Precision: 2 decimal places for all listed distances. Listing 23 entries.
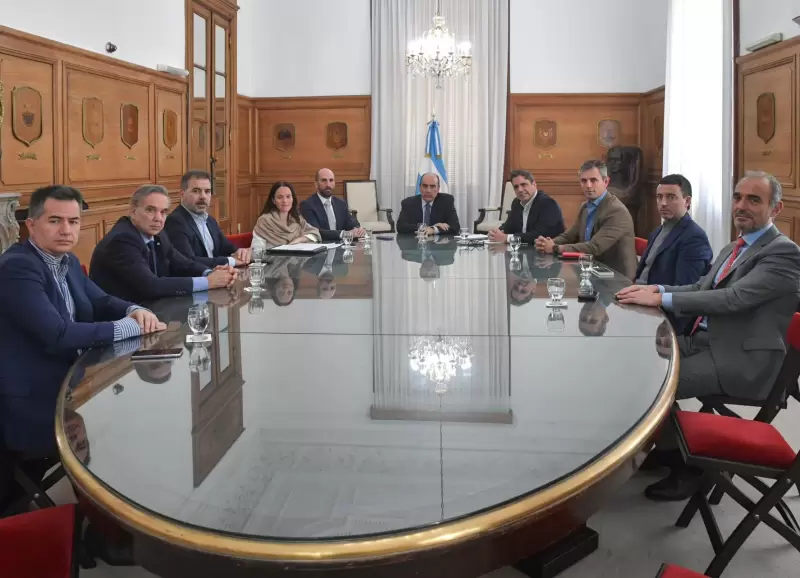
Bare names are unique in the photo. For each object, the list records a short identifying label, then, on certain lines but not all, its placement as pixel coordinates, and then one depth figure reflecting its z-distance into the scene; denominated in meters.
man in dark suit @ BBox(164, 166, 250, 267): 4.51
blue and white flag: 10.23
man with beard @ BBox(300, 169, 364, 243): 7.15
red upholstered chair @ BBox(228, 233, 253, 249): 5.79
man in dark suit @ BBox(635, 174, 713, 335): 3.81
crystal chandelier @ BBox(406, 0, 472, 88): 8.91
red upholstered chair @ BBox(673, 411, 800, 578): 2.30
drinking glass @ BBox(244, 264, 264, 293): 3.60
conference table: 1.21
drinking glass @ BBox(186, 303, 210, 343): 2.50
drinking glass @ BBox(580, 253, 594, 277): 3.88
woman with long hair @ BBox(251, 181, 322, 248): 5.86
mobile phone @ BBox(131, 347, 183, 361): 2.28
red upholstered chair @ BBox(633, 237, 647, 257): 5.11
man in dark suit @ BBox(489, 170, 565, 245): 6.11
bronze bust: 9.66
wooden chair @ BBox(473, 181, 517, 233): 9.30
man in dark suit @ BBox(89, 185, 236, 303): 3.38
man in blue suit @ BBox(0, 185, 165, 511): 2.31
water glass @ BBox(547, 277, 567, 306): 3.20
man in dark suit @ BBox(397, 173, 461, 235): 7.41
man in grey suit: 2.90
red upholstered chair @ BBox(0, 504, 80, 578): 1.64
